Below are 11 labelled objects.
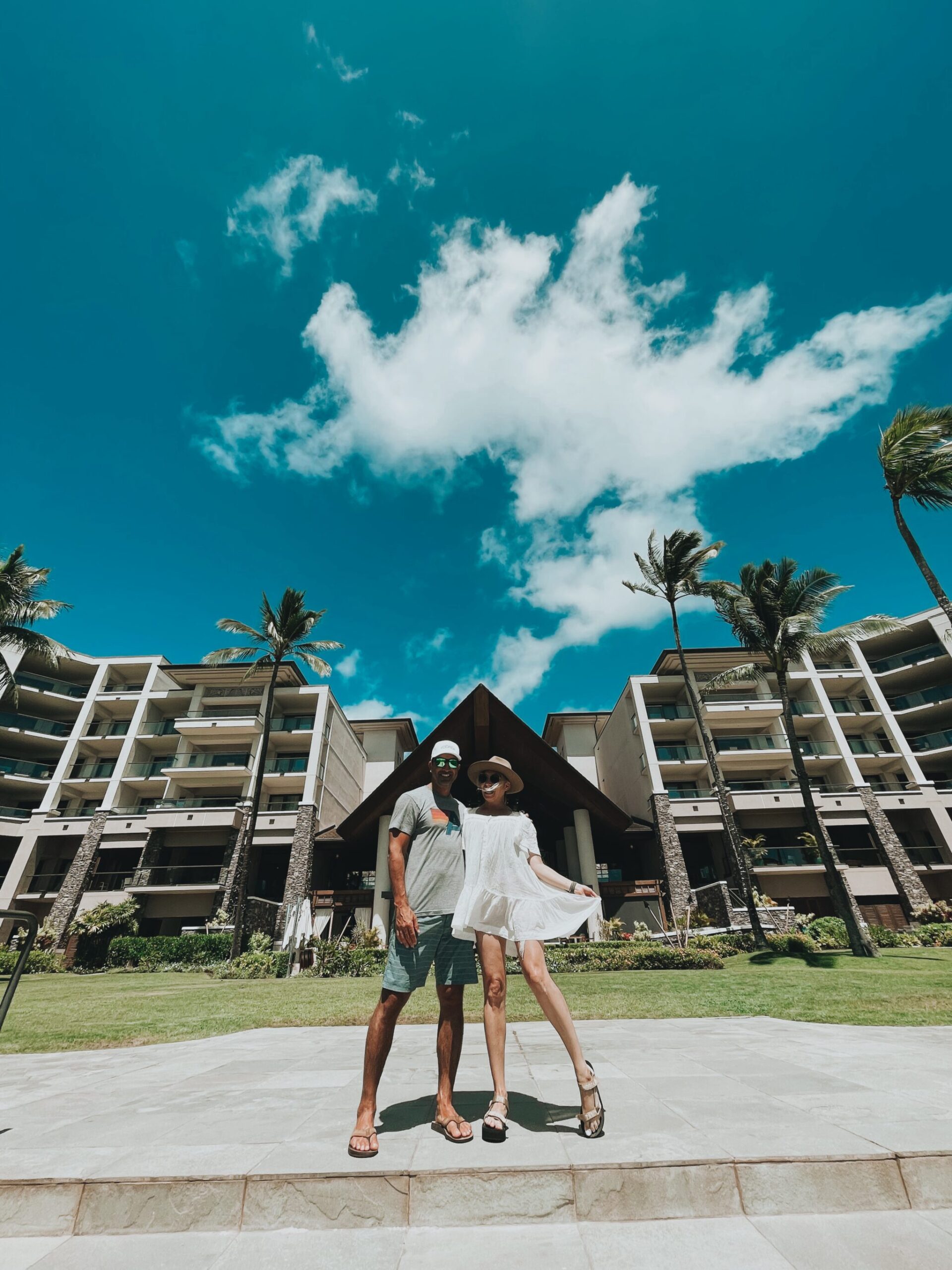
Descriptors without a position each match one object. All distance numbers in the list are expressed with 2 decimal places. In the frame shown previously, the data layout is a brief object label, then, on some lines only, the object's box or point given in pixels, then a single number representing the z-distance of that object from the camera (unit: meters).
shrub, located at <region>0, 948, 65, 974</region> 20.09
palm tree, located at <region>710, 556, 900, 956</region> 18.16
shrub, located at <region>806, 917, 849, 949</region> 18.16
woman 2.87
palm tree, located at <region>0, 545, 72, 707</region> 21.14
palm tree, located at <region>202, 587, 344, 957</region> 24.17
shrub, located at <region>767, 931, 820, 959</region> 16.20
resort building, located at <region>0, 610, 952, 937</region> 25.28
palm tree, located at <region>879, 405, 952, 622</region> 14.46
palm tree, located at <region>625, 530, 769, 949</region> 21.16
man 2.77
